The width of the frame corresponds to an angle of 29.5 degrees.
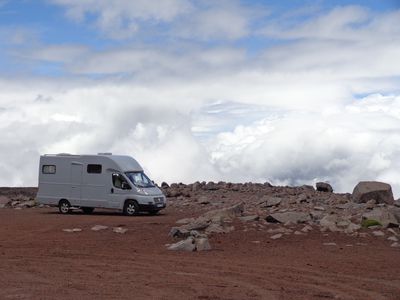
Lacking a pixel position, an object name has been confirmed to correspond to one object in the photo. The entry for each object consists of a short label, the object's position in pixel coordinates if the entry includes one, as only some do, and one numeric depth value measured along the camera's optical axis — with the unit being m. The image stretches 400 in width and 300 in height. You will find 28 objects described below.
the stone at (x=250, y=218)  28.59
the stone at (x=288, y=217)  27.95
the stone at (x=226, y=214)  29.16
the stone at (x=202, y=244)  21.88
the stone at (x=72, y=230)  28.38
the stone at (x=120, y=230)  27.42
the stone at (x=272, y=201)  39.38
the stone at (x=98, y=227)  28.23
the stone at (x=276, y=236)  24.47
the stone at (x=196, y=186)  52.12
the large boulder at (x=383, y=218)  26.94
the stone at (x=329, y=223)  26.06
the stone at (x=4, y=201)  47.96
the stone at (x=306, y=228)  25.71
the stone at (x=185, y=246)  21.92
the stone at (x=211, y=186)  52.16
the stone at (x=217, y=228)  25.69
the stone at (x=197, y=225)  26.03
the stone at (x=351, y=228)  25.65
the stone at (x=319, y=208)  34.88
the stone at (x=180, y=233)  24.95
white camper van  36.84
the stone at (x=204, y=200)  44.28
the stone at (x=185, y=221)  30.20
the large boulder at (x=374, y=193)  39.03
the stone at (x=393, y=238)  24.47
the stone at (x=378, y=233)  25.36
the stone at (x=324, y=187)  51.59
